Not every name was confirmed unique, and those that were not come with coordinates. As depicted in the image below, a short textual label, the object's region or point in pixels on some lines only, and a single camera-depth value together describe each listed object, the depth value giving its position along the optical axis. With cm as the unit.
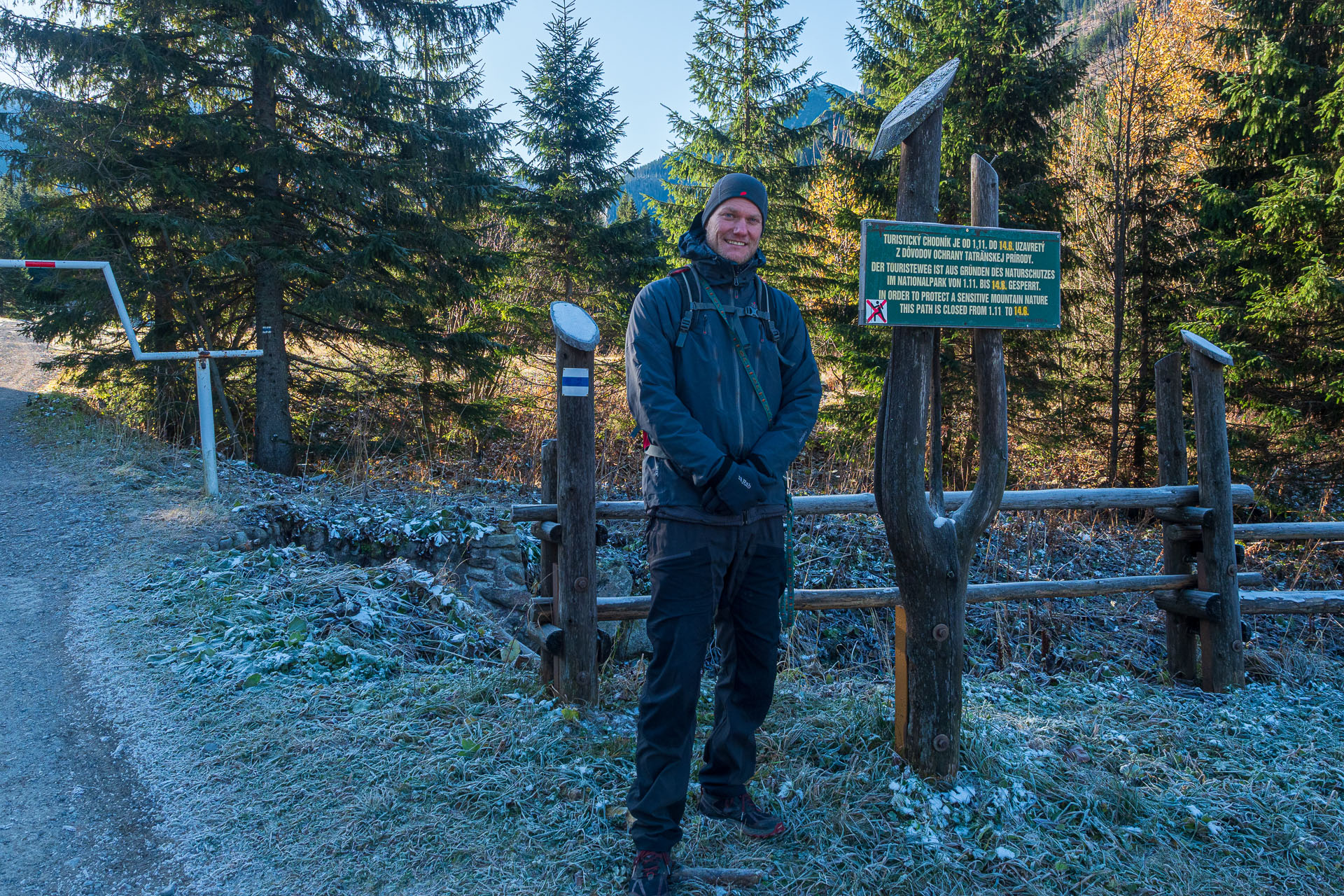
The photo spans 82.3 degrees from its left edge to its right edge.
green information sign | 330
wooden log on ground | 290
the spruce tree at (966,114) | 1206
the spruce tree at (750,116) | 1470
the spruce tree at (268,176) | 928
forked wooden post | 342
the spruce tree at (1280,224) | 1026
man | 287
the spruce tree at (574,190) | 1433
